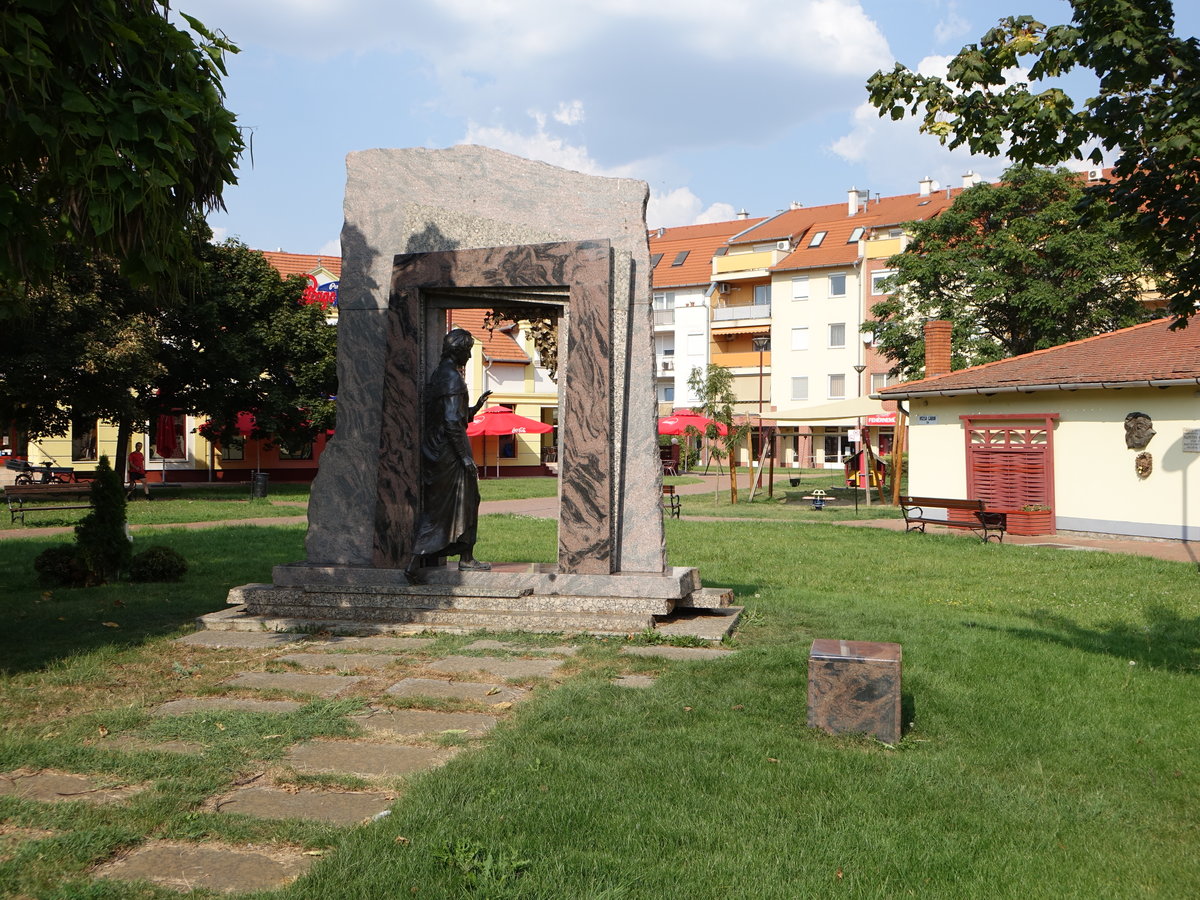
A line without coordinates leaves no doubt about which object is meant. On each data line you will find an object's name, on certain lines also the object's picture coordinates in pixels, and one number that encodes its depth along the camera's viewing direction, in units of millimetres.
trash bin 28078
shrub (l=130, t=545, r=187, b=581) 11266
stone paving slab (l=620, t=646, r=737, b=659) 7203
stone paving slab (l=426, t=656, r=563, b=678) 6691
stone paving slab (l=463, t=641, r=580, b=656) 7346
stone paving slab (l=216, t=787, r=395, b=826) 4137
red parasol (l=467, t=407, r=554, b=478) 38906
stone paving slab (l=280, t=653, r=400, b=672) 6910
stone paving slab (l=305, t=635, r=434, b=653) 7496
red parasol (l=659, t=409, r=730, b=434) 43281
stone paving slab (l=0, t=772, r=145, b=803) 4336
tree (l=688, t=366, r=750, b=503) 28125
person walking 30819
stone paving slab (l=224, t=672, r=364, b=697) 6254
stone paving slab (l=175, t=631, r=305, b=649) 7663
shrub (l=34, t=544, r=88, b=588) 10945
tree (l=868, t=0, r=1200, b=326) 5832
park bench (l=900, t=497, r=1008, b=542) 17906
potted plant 19891
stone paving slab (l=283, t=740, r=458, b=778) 4719
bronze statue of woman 8461
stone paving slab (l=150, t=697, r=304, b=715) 5766
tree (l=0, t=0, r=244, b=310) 5660
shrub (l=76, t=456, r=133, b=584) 10977
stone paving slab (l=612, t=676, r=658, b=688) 6340
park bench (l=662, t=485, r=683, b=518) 21669
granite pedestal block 5234
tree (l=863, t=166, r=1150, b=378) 30859
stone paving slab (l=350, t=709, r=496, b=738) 5352
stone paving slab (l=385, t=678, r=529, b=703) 6051
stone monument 8266
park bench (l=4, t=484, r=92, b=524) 19516
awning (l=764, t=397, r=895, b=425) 27953
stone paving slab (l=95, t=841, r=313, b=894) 3504
